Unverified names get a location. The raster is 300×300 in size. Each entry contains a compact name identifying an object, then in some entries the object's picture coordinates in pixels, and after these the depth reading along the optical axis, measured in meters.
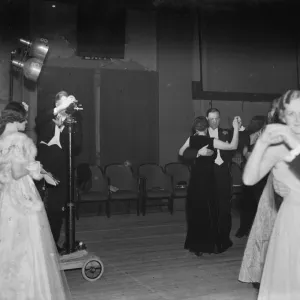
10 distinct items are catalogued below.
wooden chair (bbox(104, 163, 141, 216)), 7.24
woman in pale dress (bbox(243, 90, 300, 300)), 1.85
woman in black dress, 4.62
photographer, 4.19
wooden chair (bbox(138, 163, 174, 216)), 7.15
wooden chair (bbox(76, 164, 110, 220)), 6.79
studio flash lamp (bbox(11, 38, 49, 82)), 5.86
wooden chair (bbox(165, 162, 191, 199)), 7.40
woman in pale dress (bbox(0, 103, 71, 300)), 2.63
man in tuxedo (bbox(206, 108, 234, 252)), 4.87
